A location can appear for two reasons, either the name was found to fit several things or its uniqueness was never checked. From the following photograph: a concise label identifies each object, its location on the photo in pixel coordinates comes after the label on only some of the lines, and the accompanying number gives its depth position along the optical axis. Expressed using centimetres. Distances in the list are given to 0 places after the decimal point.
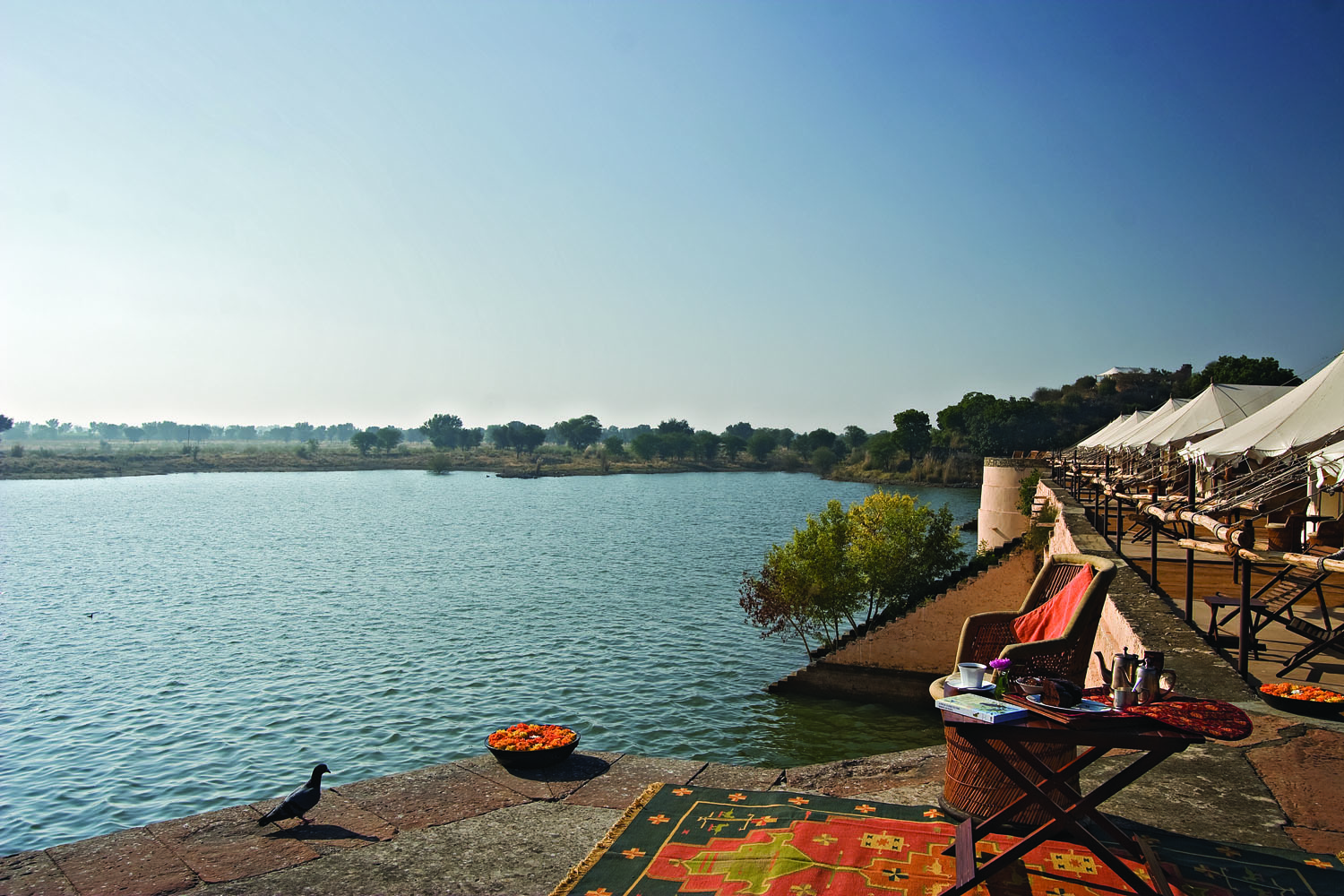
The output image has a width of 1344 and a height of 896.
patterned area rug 432
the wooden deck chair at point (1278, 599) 814
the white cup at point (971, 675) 463
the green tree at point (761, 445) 17600
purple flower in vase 445
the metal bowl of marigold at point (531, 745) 813
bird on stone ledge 730
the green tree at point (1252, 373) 6050
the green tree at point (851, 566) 2616
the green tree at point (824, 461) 15575
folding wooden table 388
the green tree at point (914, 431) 12550
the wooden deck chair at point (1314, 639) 711
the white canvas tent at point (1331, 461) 1075
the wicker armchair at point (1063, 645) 545
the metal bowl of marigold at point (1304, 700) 623
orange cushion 601
